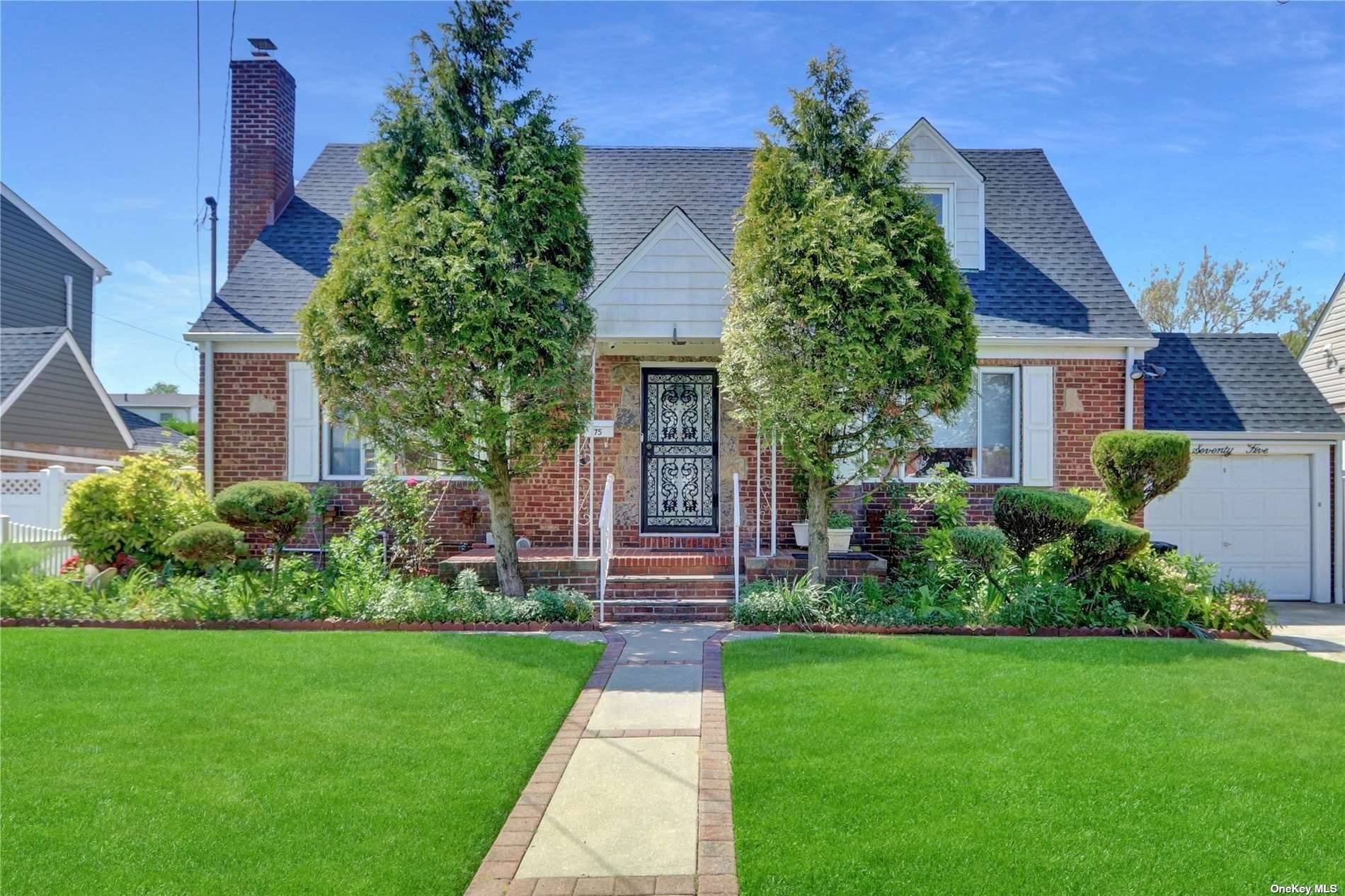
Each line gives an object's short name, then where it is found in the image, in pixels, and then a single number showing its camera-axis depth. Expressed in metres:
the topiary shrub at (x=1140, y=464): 8.80
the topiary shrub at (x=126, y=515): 9.92
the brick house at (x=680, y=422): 11.52
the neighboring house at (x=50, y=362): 15.95
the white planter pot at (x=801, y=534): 10.87
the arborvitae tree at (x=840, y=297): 8.34
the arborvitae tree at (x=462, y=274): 8.31
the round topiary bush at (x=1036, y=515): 8.56
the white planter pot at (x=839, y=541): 10.49
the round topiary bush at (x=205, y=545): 8.97
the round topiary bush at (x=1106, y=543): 8.46
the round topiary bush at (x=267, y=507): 8.97
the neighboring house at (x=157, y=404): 36.84
